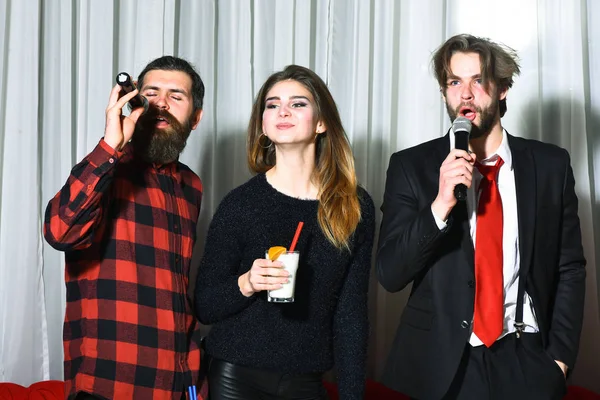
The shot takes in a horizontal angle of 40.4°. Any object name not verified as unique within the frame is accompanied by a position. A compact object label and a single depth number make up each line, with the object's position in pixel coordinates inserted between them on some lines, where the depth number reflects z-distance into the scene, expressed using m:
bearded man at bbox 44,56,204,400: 1.95
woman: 2.11
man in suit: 2.00
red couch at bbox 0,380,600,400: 2.81
